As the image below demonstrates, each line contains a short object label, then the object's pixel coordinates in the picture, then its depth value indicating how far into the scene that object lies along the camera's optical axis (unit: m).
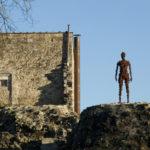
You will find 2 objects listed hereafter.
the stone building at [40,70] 43.31
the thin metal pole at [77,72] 44.25
